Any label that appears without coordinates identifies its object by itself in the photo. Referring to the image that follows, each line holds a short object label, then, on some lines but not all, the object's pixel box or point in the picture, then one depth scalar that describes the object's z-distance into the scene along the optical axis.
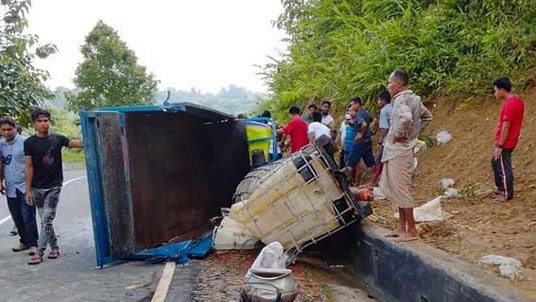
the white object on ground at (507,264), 3.83
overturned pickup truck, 5.57
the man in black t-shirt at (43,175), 6.23
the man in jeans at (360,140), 8.35
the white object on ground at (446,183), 7.14
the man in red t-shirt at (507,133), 5.97
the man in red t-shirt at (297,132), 8.73
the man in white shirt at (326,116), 9.95
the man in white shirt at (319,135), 8.04
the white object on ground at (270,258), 4.61
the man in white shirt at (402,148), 4.95
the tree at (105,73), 27.23
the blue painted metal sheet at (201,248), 6.11
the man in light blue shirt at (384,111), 7.94
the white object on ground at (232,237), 5.93
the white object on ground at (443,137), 8.28
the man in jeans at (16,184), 6.62
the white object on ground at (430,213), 5.64
